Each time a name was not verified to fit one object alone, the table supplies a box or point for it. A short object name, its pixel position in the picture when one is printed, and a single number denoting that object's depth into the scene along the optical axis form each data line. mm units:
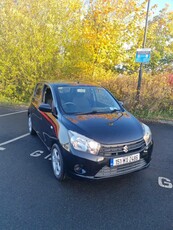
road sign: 7160
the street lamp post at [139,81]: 7550
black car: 2748
